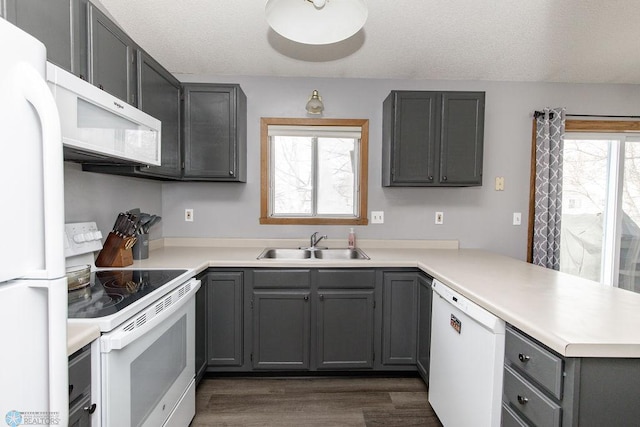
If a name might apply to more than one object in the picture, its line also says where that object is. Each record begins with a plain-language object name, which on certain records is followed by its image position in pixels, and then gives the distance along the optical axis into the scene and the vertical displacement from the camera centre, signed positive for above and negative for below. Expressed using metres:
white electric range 1.08 -0.55
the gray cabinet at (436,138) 2.49 +0.54
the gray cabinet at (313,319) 2.23 -0.82
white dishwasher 1.28 -0.73
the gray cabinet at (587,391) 0.97 -0.57
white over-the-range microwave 1.13 +0.33
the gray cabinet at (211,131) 2.43 +0.56
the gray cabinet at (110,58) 1.45 +0.72
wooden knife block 1.94 -0.31
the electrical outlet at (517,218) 2.88 -0.10
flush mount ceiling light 1.36 +0.83
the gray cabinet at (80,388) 0.95 -0.58
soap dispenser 2.76 -0.31
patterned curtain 2.71 +0.15
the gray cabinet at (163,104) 1.90 +0.64
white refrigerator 0.55 -0.08
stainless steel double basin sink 2.70 -0.42
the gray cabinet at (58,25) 1.09 +0.66
